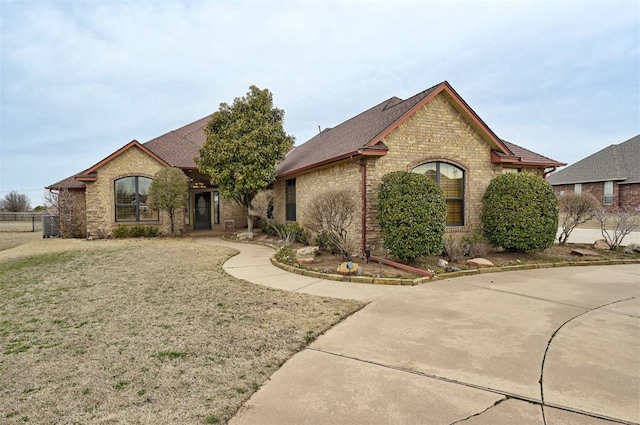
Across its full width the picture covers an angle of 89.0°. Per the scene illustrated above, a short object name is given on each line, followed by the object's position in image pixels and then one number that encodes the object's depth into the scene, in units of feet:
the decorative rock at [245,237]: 49.74
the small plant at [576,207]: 38.78
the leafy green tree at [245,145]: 47.85
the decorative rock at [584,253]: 33.19
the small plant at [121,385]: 9.60
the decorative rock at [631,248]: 35.12
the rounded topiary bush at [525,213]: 31.01
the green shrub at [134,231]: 51.13
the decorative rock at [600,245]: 37.42
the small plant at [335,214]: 29.63
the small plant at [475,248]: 31.60
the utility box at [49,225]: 55.52
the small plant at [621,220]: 36.50
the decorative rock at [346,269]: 24.73
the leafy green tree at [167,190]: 49.24
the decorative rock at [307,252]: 29.94
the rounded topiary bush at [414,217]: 26.76
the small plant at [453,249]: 29.84
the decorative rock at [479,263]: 27.68
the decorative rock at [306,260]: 28.96
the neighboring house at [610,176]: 84.28
